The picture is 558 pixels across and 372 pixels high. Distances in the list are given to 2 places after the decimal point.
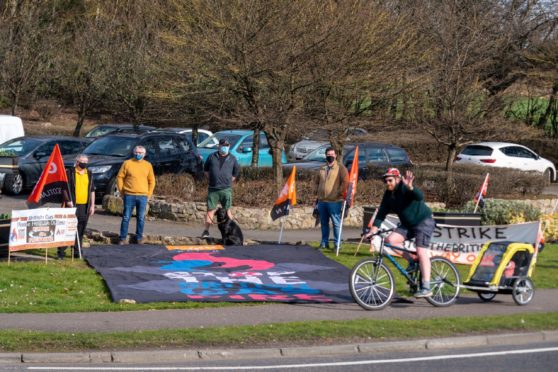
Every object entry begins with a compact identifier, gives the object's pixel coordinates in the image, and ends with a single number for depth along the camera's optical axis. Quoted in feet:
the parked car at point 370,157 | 95.55
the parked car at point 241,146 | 108.18
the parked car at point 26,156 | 84.94
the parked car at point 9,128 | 98.17
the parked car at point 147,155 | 81.10
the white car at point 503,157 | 119.65
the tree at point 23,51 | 125.70
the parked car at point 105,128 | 126.12
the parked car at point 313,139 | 84.48
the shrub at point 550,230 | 67.87
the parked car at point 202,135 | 129.18
